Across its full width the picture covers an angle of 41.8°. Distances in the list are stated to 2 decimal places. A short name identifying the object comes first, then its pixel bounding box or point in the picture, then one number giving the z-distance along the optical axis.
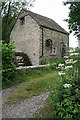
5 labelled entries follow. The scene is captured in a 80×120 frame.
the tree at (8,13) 16.25
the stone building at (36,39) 10.73
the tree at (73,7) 5.00
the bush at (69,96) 2.05
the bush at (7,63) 4.84
